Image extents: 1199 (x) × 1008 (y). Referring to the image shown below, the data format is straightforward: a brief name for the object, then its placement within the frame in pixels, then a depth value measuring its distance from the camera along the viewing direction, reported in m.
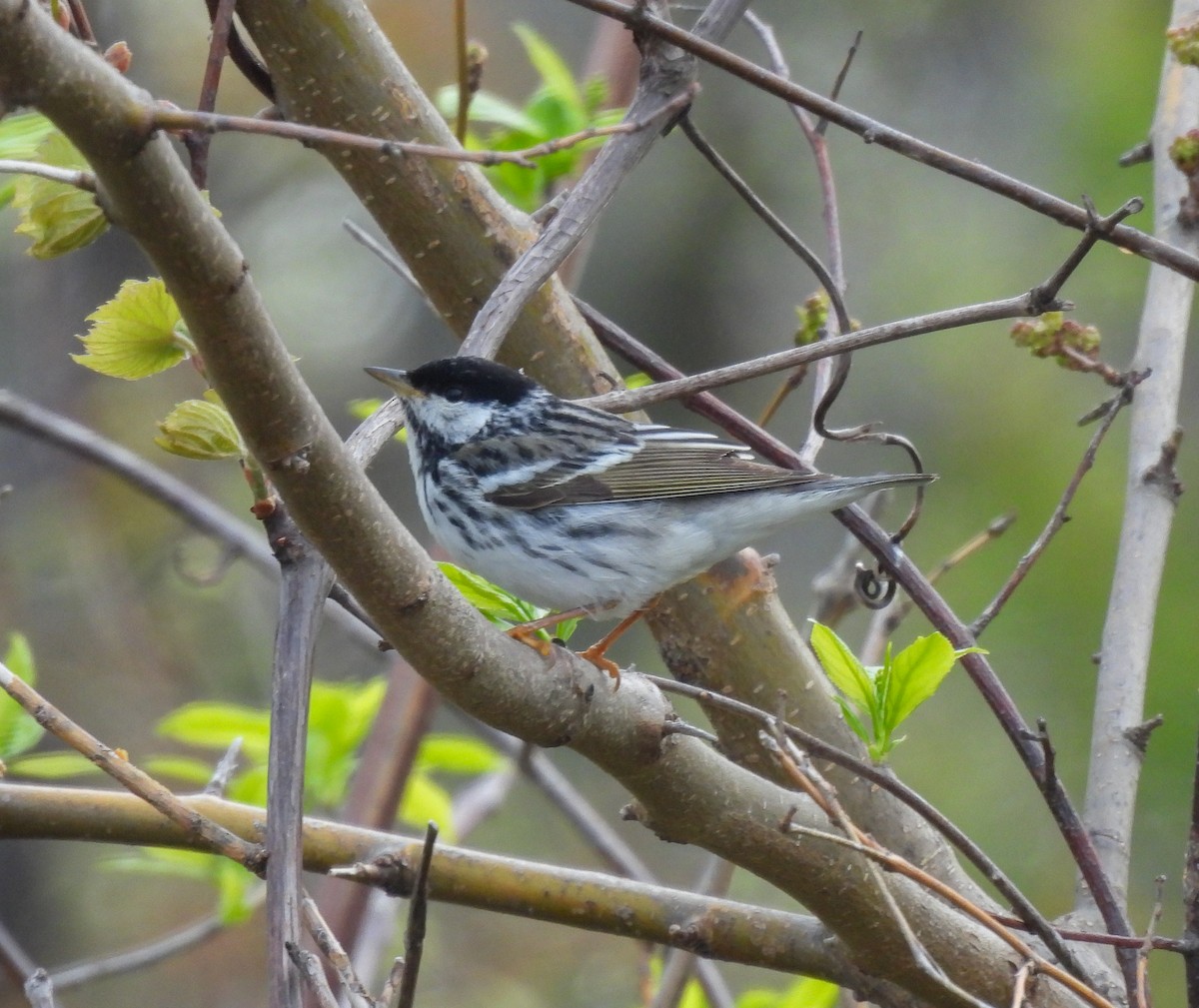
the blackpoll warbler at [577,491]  5.89
